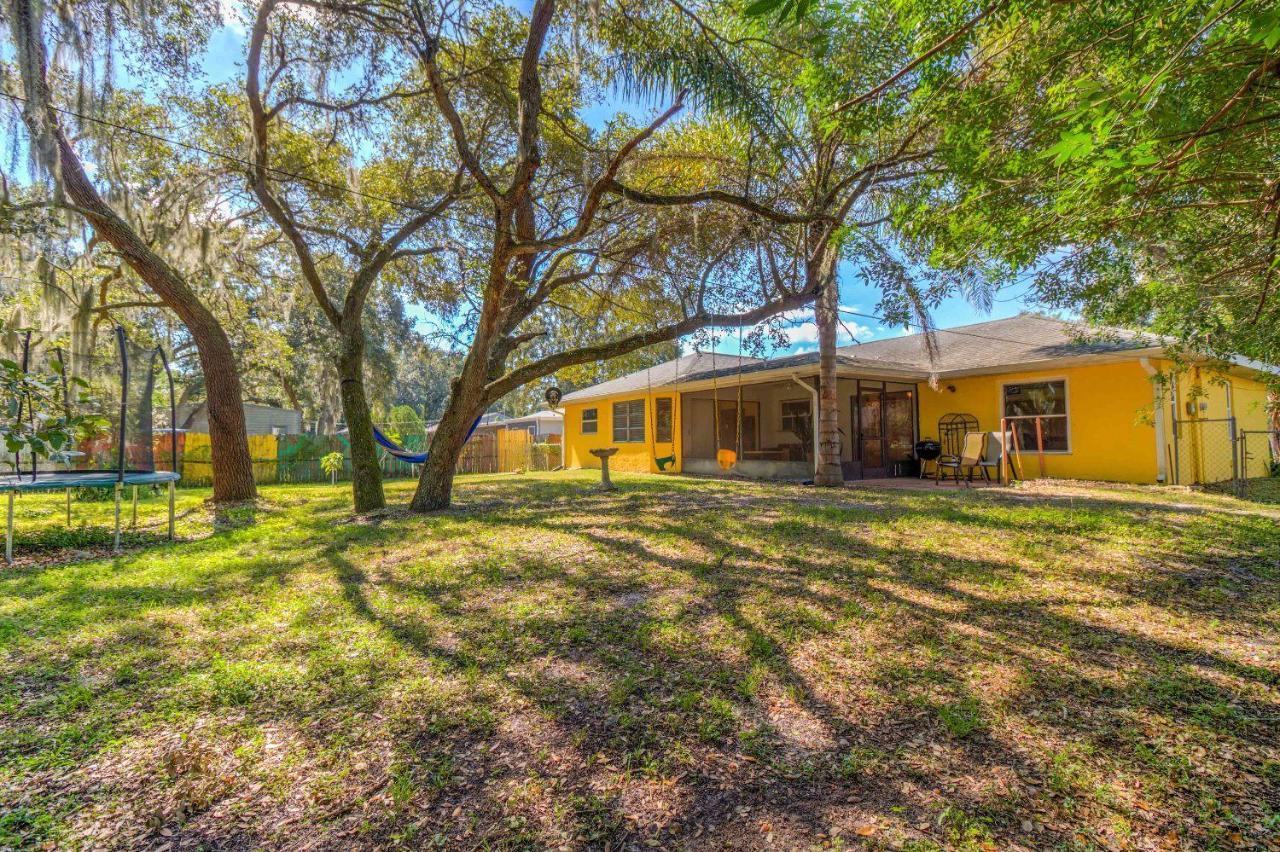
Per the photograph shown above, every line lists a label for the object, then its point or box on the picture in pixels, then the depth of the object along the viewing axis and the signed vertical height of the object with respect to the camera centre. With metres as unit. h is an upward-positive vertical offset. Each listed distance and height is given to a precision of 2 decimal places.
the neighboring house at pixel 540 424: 28.16 +1.26
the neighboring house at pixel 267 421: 20.83 +1.19
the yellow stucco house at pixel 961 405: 8.82 +0.73
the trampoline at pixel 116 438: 4.96 +0.15
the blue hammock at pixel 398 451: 10.62 -0.05
